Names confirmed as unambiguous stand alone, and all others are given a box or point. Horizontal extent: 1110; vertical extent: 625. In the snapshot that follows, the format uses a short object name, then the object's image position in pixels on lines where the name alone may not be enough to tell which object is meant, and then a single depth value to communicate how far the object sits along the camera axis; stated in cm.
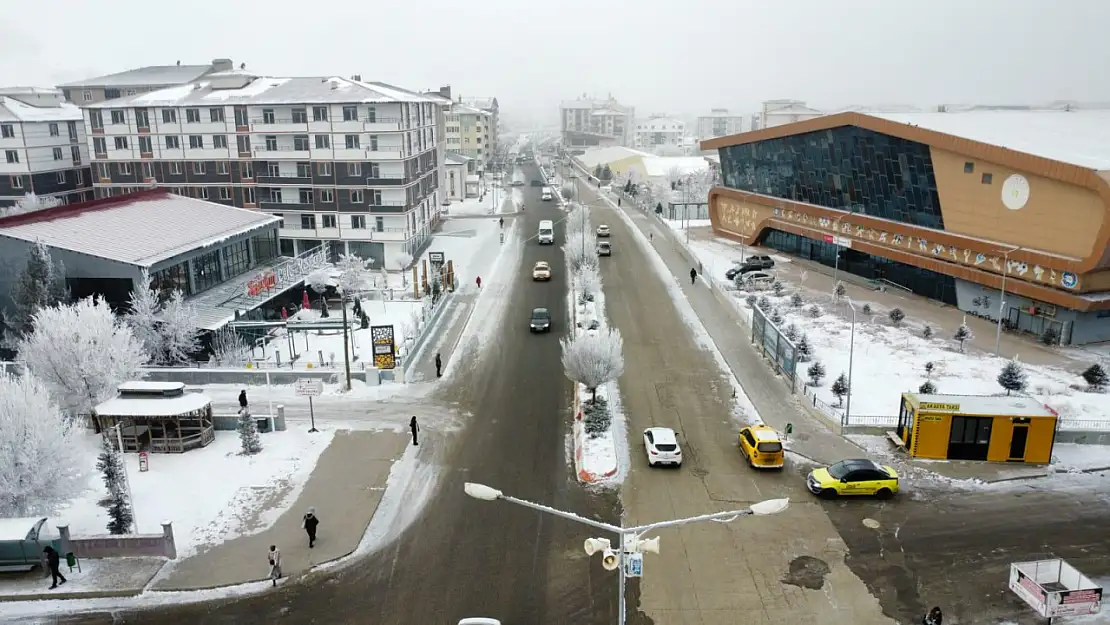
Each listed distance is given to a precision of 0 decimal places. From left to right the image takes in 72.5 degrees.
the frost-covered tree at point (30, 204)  6700
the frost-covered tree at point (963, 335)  4043
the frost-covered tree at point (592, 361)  3122
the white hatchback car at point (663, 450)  2719
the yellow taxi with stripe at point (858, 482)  2505
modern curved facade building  4059
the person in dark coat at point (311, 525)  2214
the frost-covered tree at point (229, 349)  3725
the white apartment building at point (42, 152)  7025
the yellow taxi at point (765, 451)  2686
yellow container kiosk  2741
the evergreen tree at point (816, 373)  3456
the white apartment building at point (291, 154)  5994
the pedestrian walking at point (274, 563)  2045
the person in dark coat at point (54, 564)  2039
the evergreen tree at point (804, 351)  3796
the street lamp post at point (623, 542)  1271
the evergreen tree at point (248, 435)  2848
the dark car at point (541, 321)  4409
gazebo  2861
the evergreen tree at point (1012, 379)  3294
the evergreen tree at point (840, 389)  3288
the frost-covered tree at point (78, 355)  2928
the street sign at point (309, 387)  3116
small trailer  1828
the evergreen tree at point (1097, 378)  3419
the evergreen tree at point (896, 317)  4503
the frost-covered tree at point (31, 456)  2200
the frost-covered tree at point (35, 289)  3584
